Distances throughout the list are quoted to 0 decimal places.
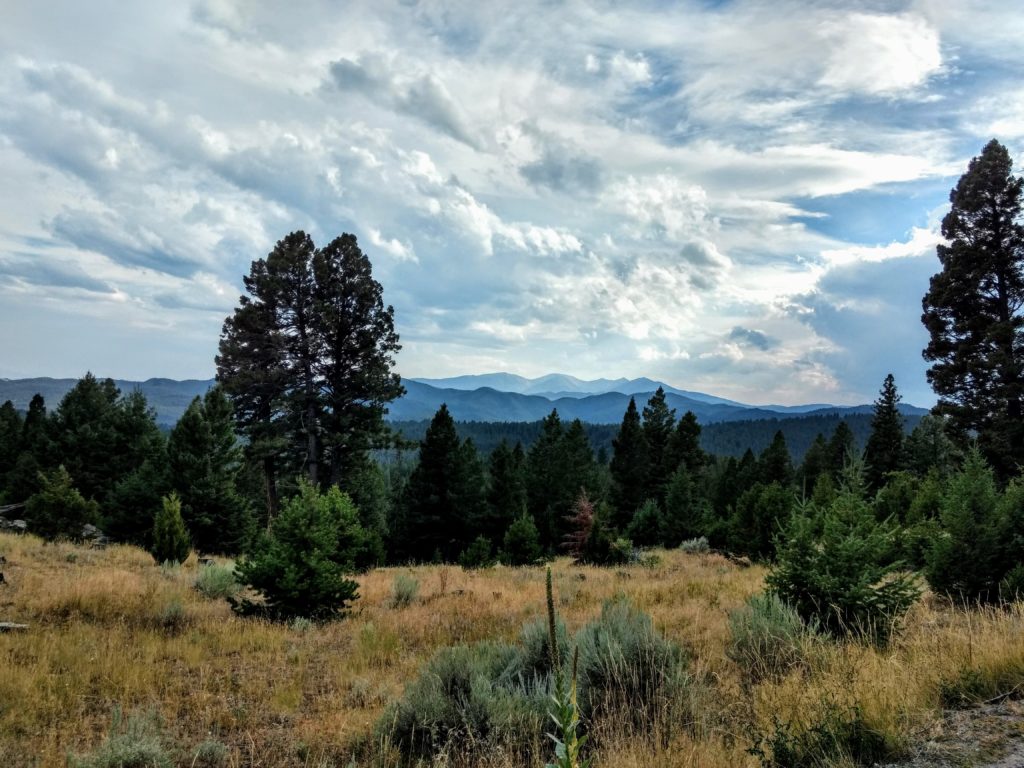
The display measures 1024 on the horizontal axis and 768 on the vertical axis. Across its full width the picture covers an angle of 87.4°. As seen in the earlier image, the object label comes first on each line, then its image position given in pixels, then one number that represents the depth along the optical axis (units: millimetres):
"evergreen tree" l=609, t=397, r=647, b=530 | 47500
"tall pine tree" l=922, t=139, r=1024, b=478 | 18828
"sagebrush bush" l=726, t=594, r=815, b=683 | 5449
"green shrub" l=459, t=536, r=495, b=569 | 25453
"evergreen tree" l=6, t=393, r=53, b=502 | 33875
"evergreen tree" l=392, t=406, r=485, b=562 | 35219
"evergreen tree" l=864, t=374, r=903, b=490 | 44281
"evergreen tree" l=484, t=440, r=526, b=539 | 39375
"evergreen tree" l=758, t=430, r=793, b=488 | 49531
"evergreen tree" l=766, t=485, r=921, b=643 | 6383
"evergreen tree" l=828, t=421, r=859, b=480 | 51000
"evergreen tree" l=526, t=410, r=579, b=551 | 43781
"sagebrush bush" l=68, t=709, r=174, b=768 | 3860
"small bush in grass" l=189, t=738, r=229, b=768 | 4332
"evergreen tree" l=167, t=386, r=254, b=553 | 22172
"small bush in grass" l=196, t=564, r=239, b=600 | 10596
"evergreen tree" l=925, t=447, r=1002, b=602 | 7926
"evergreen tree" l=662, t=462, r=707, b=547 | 32875
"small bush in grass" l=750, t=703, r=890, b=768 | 3512
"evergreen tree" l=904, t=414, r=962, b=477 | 46469
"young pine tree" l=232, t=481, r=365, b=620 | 9055
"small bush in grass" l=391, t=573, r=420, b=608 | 11070
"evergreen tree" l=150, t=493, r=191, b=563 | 14656
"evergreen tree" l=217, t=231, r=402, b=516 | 23594
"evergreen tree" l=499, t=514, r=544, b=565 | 25698
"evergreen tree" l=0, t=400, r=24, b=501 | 43094
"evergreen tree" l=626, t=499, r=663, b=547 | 32531
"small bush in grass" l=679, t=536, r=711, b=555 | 25500
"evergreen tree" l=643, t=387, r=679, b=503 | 48562
